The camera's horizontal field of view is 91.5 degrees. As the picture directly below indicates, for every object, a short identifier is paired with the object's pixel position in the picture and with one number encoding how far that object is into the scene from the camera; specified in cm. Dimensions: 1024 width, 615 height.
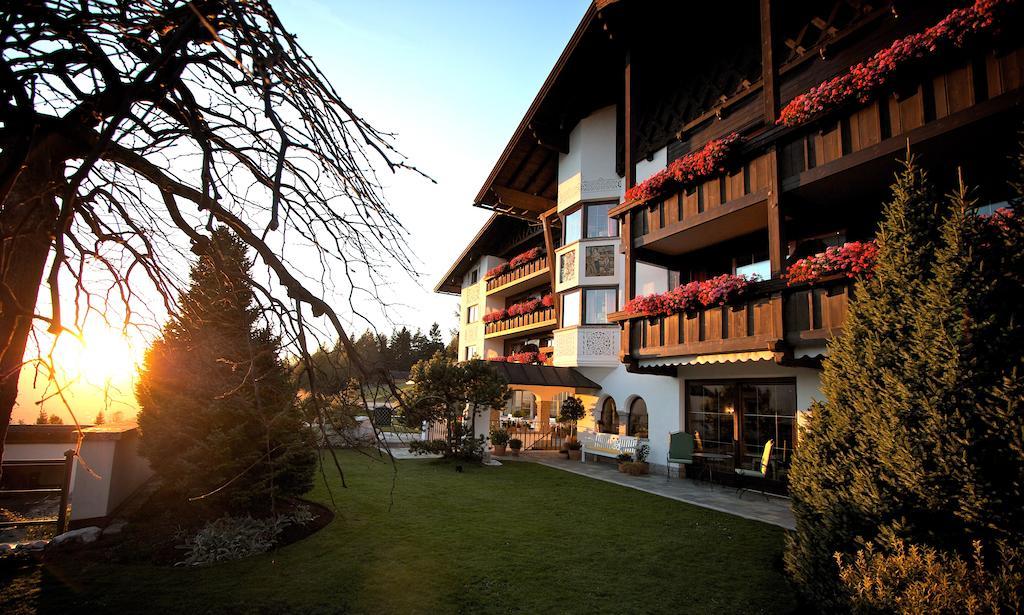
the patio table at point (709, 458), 1168
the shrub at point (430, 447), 1458
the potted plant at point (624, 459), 1422
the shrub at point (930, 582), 321
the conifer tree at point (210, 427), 682
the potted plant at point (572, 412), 1787
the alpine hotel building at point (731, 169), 751
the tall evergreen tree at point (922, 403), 357
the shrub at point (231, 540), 612
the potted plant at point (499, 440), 1720
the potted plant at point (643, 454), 1457
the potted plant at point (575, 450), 1746
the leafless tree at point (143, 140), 216
